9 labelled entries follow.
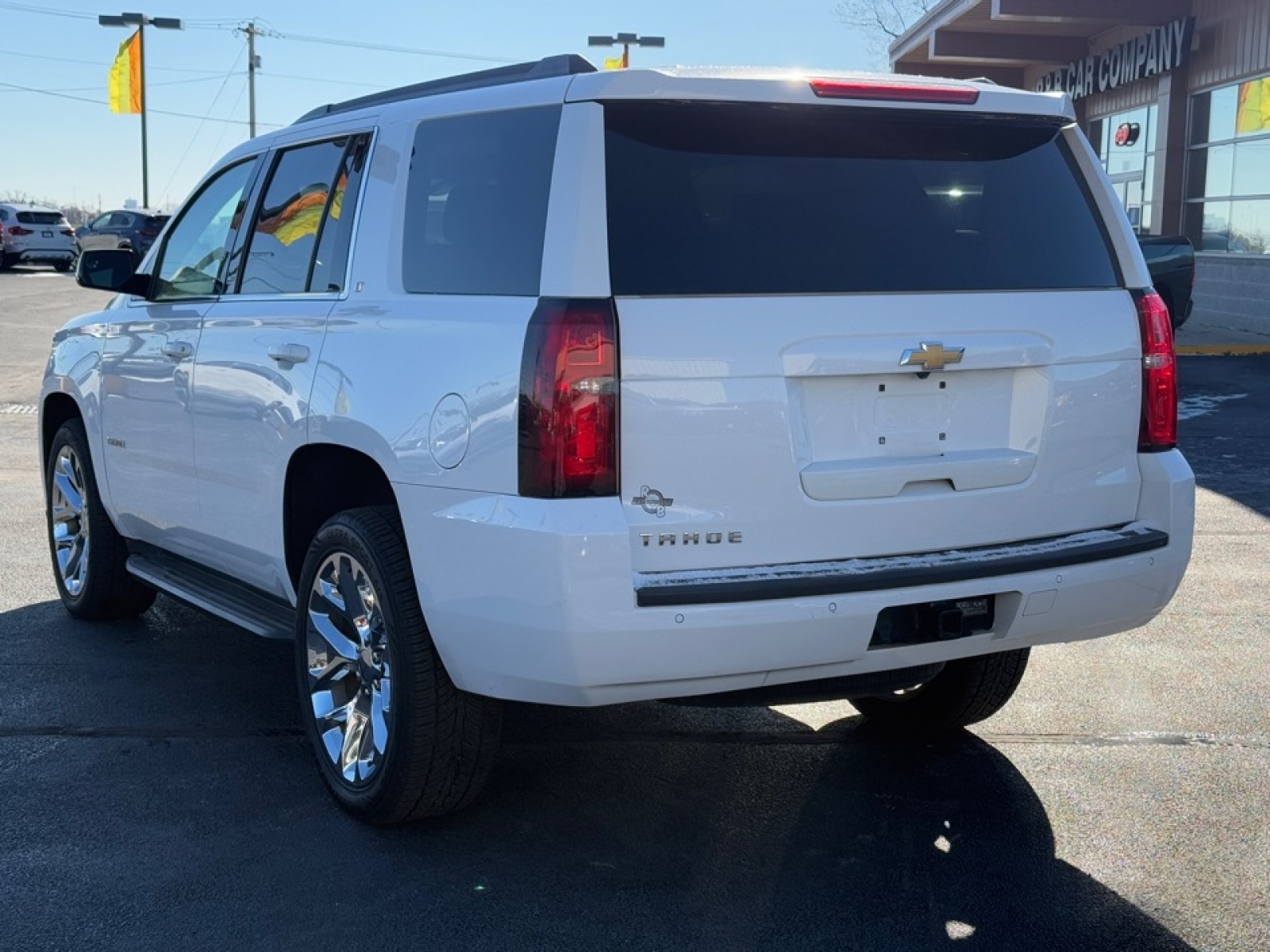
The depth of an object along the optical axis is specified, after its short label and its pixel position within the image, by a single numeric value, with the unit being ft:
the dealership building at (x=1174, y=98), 69.77
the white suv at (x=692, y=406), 11.86
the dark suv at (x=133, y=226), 128.47
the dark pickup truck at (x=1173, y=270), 59.11
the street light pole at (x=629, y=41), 97.04
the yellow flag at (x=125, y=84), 144.25
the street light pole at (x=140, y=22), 137.80
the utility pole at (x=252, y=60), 207.82
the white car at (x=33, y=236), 129.80
